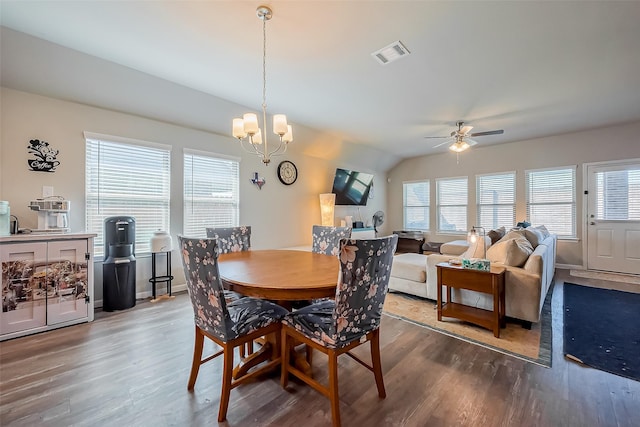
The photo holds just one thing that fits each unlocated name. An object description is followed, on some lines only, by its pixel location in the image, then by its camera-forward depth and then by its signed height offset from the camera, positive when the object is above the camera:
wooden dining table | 1.45 -0.39
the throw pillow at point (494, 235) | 3.60 -0.27
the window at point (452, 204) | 6.47 +0.28
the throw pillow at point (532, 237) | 3.18 -0.26
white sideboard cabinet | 2.35 -0.65
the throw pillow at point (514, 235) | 3.02 -0.23
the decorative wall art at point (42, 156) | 2.77 +0.63
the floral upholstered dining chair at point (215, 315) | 1.45 -0.64
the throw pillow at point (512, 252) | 2.67 -0.38
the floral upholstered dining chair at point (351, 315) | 1.35 -0.58
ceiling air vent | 2.44 +1.58
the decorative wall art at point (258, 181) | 4.59 +0.60
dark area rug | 2.02 -1.10
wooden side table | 2.45 -0.72
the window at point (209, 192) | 3.90 +0.36
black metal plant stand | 3.42 -0.85
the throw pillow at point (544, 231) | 4.06 -0.25
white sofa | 2.51 -0.71
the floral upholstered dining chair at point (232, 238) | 2.74 -0.25
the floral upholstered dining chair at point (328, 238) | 2.66 -0.25
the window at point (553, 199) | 5.19 +0.33
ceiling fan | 4.06 +1.22
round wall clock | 4.98 +0.83
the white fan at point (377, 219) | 7.20 -0.11
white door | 4.59 -0.02
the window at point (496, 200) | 5.81 +0.36
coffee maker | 2.62 +0.00
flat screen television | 5.93 +0.67
